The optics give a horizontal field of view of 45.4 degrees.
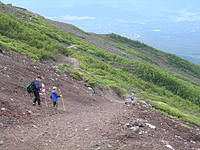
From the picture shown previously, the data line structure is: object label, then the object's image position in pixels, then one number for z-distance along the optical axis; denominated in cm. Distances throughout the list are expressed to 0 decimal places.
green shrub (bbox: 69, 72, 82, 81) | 2370
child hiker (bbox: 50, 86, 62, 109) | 1382
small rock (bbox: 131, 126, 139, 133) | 1051
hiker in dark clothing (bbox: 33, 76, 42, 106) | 1301
